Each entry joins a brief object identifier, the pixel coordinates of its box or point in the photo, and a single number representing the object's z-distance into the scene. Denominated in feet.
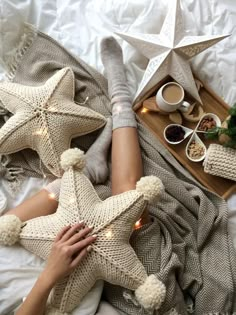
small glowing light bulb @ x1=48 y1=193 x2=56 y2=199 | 3.72
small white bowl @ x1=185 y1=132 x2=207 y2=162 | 4.04
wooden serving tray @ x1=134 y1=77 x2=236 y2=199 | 4.05
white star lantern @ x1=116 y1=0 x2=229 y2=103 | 4.06
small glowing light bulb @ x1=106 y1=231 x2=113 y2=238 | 3.32
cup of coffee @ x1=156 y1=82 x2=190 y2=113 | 4.02
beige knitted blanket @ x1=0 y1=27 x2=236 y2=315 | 3.59
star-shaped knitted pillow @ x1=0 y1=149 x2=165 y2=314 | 3.29
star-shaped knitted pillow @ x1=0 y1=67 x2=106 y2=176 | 3.74
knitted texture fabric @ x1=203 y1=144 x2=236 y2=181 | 3.88
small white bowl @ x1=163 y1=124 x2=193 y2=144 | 4.07
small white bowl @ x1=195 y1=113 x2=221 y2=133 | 4.12
